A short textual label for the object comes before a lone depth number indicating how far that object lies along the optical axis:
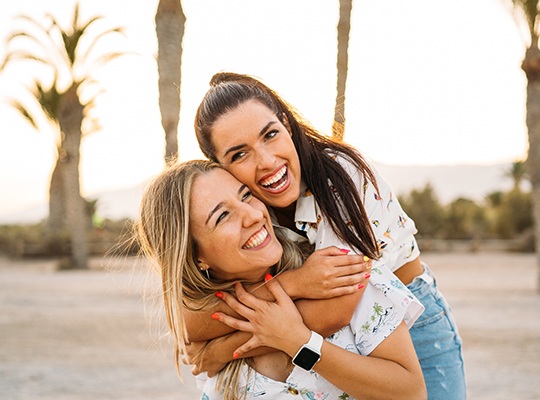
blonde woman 2.55
